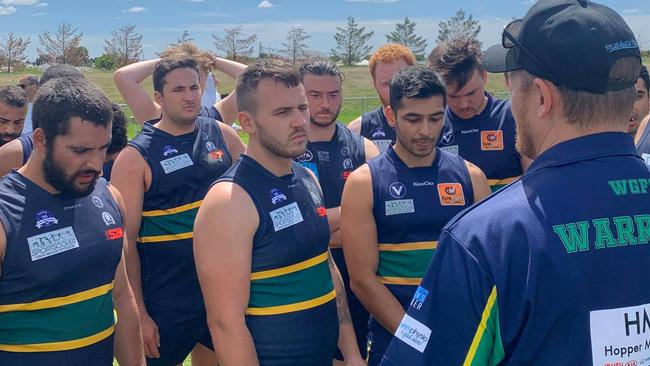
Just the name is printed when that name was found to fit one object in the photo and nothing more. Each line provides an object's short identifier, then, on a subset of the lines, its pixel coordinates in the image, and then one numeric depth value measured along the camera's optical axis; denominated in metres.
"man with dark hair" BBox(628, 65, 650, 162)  4.83
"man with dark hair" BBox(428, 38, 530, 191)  4.50
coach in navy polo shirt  1.44
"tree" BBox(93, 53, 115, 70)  49.56
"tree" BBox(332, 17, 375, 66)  64.69
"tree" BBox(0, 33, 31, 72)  45.75
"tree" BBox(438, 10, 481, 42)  71.81
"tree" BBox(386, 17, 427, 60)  71.12
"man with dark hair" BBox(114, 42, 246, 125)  5.14
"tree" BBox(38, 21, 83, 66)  45.31
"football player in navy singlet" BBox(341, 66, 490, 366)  3.48
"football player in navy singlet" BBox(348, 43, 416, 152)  5.05
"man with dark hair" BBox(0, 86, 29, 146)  5.33
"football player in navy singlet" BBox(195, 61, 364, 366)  2.77
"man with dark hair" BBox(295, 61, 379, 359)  4.34
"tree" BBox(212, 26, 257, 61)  48.62
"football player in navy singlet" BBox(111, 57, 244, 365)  4.12
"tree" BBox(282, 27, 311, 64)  51.16
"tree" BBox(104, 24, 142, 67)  46.73
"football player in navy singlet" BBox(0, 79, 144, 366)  2.68
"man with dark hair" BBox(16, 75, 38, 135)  7.62
